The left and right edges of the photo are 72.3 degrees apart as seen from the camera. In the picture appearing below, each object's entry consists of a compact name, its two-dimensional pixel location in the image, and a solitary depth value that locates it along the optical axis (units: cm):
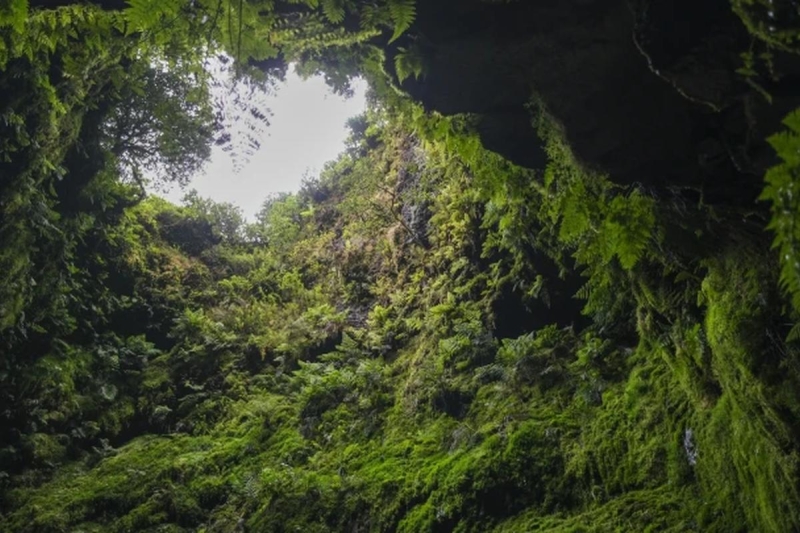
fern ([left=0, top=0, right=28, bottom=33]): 261
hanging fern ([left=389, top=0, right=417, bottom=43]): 265
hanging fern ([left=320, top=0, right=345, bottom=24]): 304
